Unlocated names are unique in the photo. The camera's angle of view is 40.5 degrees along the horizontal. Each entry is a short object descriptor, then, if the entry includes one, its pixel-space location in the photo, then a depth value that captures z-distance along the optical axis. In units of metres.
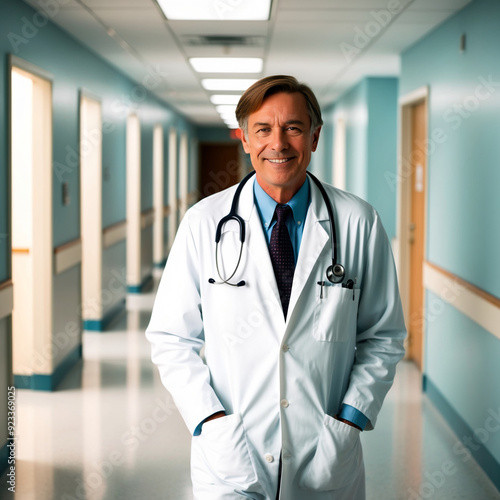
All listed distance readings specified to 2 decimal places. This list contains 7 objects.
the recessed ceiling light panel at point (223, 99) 9.55
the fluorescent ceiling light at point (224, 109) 11.44
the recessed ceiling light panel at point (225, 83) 7.68
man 1.76
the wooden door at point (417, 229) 5.34
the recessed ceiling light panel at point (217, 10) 4.00
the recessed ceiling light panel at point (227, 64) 6.13
